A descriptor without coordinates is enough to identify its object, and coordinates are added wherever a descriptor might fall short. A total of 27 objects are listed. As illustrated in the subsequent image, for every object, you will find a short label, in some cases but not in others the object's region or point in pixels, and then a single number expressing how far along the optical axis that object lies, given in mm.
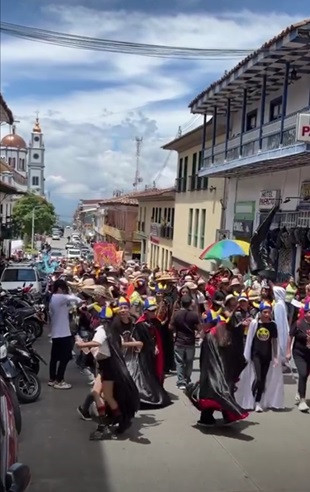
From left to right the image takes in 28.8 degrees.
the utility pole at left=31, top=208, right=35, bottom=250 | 74812
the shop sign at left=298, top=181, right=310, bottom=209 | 15413
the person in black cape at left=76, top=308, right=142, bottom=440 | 6707
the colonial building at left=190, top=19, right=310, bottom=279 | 14938
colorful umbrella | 17188
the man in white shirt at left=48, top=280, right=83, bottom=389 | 9070
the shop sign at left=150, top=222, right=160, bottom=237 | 39250
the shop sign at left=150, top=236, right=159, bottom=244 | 39988
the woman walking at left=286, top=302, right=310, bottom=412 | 8156
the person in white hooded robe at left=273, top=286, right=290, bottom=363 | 8959
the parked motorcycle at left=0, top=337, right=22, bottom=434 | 6604
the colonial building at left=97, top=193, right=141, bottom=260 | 52812
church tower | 154500
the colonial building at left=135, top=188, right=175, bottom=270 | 36812
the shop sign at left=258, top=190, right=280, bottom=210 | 17656
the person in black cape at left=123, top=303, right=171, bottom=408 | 7910
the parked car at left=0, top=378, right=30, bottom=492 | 2986
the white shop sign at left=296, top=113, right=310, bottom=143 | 12828
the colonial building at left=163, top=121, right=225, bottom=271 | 25350
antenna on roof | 79162
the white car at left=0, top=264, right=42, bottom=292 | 18702
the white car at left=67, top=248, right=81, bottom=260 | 55656
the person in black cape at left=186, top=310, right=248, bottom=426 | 7016
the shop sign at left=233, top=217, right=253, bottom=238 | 20281
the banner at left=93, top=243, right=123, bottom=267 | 22750
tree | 79188
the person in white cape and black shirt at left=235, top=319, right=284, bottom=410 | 8203
